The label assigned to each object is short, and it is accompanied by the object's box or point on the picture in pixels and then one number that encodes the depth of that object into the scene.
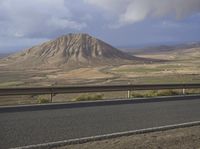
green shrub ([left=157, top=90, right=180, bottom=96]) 20.41
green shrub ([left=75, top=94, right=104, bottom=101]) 18.06
